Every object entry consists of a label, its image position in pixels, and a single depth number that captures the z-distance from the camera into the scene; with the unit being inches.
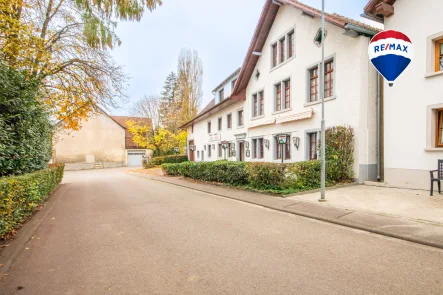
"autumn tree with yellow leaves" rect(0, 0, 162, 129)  321.7
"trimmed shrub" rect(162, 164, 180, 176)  794.4
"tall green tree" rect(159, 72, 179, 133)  1493.6
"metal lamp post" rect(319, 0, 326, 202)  319.0
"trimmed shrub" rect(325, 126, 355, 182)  450.0
